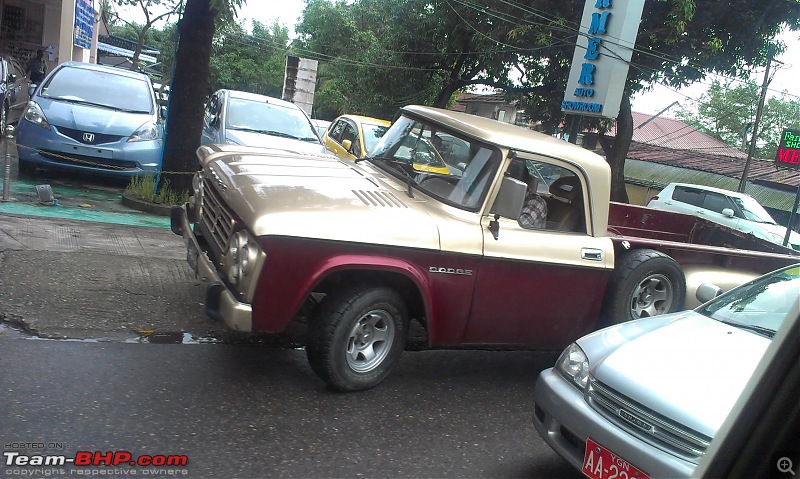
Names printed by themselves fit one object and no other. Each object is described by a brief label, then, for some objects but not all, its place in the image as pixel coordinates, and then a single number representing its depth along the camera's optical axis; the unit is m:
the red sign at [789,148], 14.30
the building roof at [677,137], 42.97
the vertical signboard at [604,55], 13.45
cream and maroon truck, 3.93
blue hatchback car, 8.69
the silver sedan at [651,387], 3.03
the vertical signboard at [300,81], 25.12
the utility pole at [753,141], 22.58
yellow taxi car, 11.09
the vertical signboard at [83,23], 23.61
